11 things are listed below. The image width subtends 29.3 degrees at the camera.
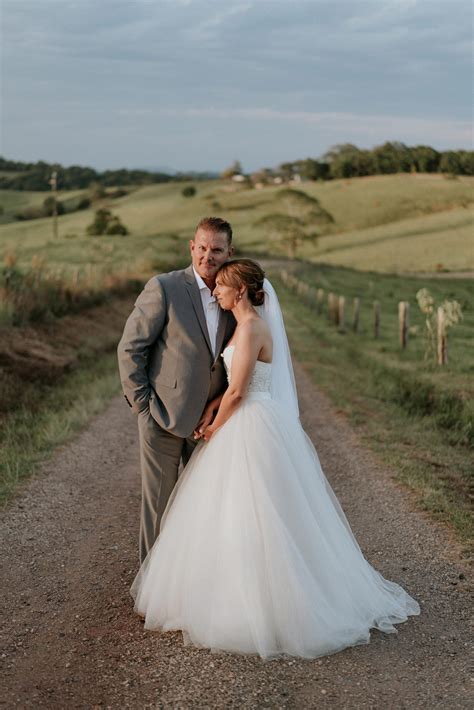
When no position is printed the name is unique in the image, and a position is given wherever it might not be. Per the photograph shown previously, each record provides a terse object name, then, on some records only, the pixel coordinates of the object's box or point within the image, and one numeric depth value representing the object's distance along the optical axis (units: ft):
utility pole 209.97
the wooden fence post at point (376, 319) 68.74
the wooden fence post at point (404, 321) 59.00
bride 14.73
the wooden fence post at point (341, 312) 78.74
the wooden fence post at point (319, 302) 96.44
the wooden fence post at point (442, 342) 49.32
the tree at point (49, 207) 246.47
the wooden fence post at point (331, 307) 85.30
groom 16.14
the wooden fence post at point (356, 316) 75.38
